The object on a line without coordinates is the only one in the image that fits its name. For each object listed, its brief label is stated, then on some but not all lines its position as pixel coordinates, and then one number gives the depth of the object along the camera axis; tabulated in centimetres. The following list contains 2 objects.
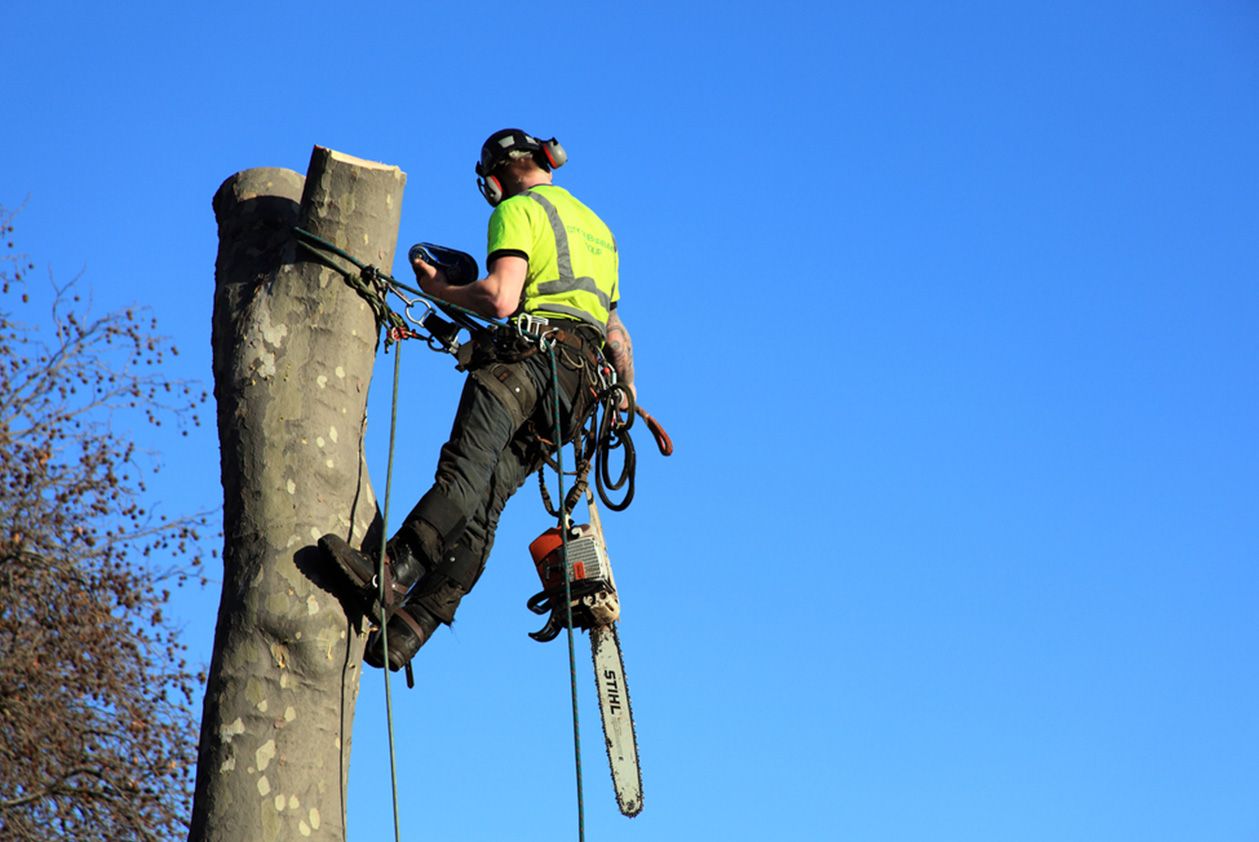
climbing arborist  917
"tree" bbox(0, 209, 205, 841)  2233
